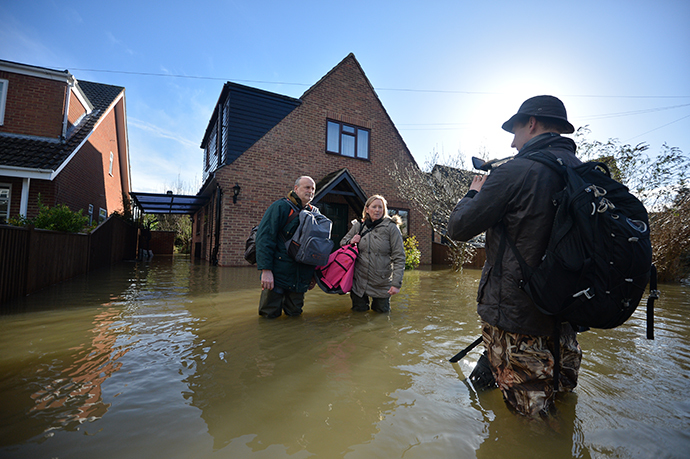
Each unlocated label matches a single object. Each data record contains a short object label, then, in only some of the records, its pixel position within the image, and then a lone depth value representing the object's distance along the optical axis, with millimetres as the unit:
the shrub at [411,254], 12266
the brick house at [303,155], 11742
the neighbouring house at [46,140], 9539
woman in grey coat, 4367
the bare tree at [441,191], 11836
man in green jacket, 3750
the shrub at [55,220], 6645
